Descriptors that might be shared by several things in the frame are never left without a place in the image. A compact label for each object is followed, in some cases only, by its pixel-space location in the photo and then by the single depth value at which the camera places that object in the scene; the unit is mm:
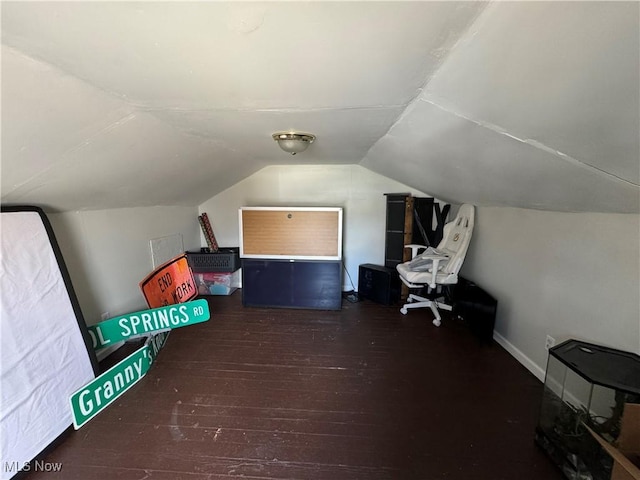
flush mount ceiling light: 1762
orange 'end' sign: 1950
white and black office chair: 2781
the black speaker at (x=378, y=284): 3402
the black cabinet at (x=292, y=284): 3262
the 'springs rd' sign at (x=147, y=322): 1774
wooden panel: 3172
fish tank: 1245
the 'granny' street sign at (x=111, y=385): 1462
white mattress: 1374
